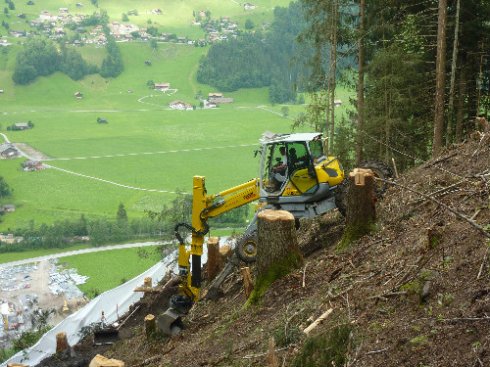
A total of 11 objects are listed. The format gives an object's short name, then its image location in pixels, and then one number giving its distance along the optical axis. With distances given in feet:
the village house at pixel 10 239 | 193.42
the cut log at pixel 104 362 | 23.63
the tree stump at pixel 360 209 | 32.12
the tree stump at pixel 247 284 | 32.01
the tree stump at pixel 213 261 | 50.55
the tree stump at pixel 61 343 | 47.32
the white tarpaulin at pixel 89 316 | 48.74
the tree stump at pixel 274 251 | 29.68
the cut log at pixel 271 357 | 20.21
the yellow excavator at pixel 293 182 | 40.16
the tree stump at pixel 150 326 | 39.36
